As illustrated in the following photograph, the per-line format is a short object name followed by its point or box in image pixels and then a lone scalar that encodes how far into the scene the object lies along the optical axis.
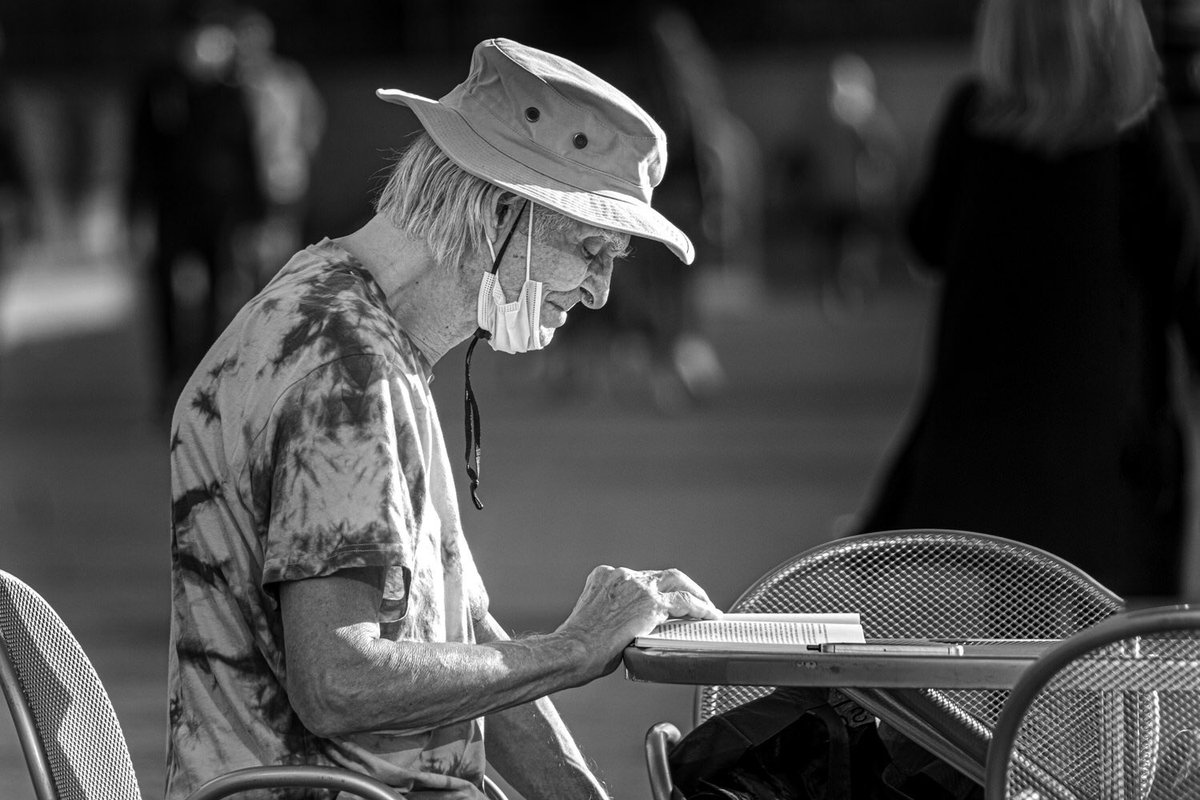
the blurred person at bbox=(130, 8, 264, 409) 21.69
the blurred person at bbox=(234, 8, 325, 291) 22.44
